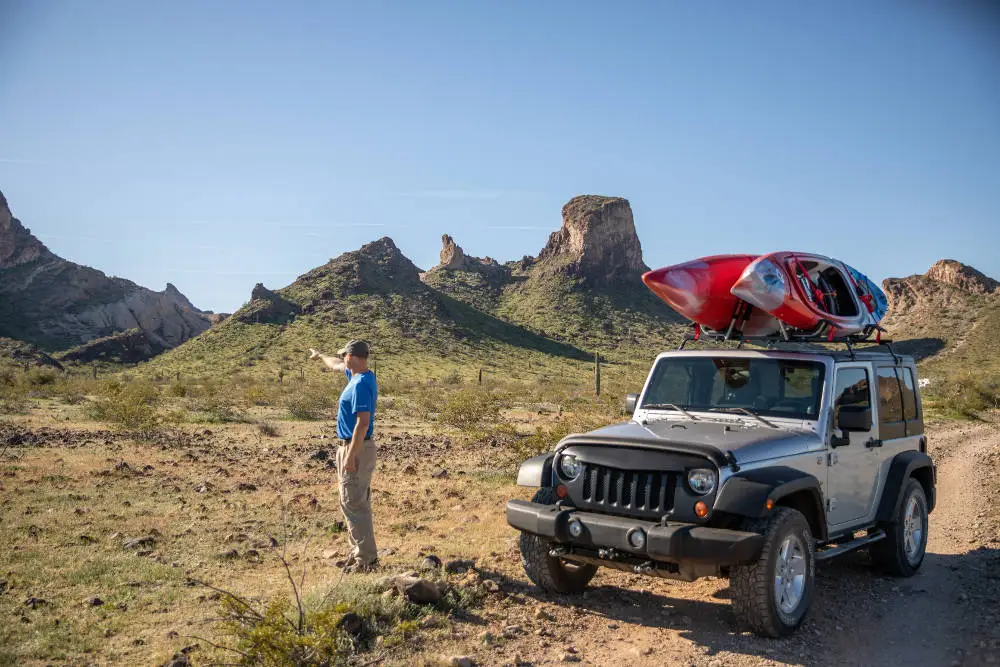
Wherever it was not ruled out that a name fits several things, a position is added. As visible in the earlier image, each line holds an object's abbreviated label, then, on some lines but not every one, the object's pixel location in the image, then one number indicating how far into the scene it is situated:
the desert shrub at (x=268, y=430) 18.20
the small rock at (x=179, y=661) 4.51
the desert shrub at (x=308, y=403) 23.34
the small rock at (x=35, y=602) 5.73
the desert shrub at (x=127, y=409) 17.11
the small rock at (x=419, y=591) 5.40
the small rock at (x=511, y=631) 5.03
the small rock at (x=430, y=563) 6.26
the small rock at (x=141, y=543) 7.54
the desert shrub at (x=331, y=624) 4.24
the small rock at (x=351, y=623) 4.83
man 6.14
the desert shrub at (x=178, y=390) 27.77
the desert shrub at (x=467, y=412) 17.48
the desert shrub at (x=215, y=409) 21.66
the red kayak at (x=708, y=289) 6.18
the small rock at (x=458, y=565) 6.37
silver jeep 4.58
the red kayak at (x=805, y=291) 5.75
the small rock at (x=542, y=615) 5.34
